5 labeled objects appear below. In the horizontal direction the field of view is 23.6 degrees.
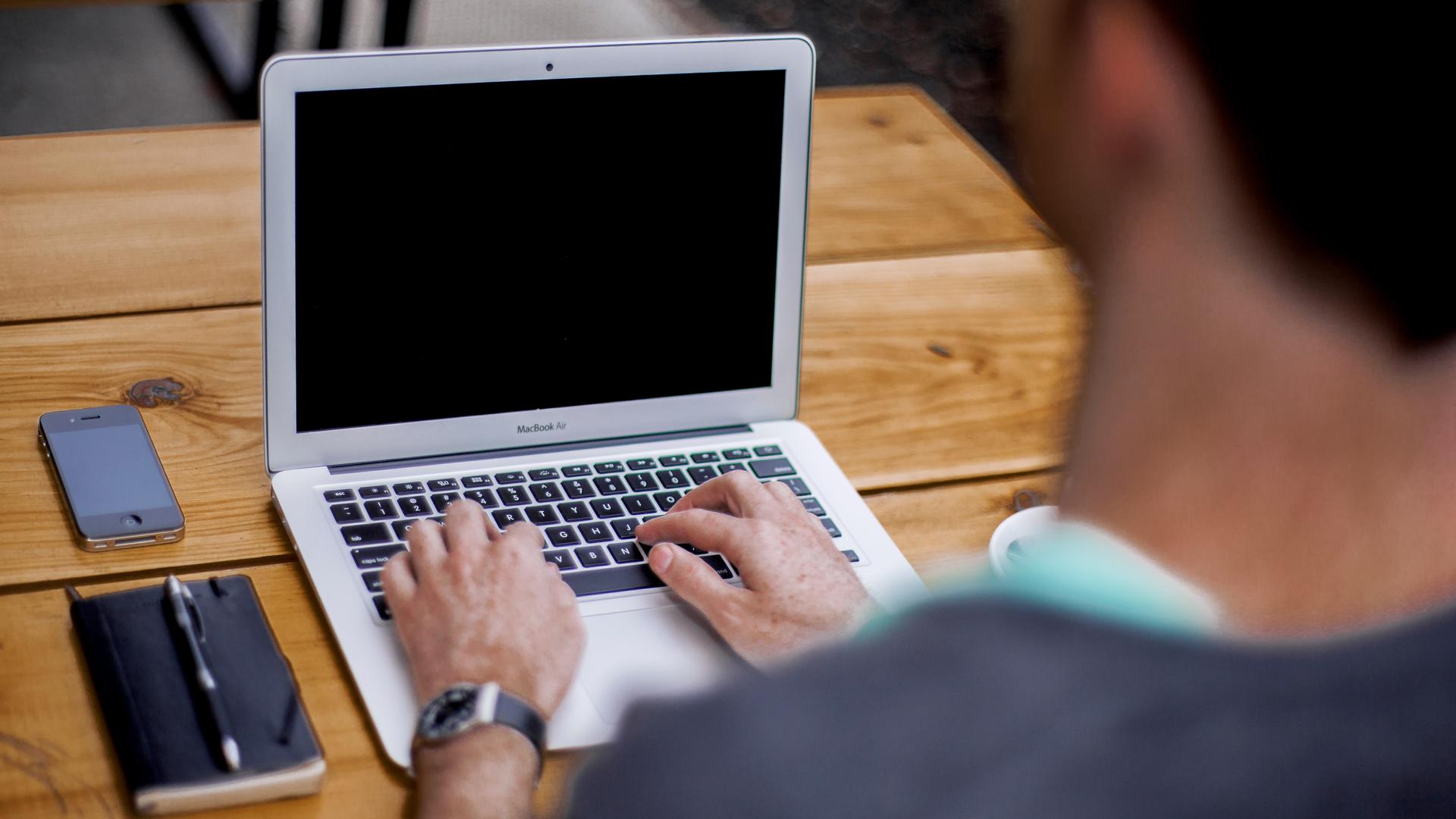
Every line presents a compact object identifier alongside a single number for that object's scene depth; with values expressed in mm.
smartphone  1855
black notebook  1694
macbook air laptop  1854
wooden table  1763
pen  1698
